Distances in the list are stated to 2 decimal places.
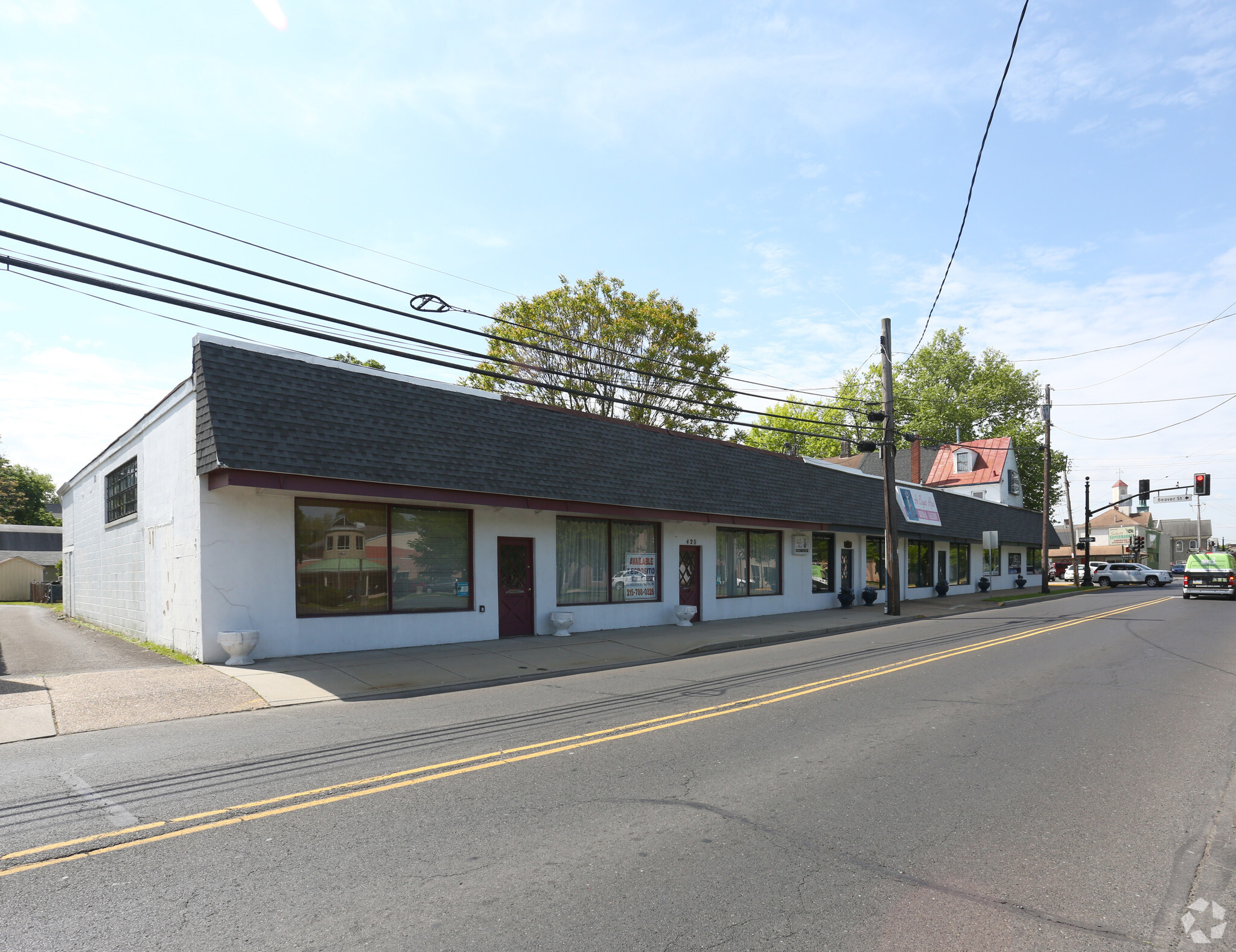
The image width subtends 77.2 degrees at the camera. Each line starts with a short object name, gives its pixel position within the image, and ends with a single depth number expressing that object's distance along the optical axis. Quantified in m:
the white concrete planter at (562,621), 17.38
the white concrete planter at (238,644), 12.62
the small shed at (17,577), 47.09
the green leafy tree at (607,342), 34.59
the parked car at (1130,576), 52.12
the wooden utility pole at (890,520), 24.64
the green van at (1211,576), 34.84
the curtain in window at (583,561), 18.59
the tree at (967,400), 64.88
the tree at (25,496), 66.69
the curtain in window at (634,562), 19.84
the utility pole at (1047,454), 39.12
